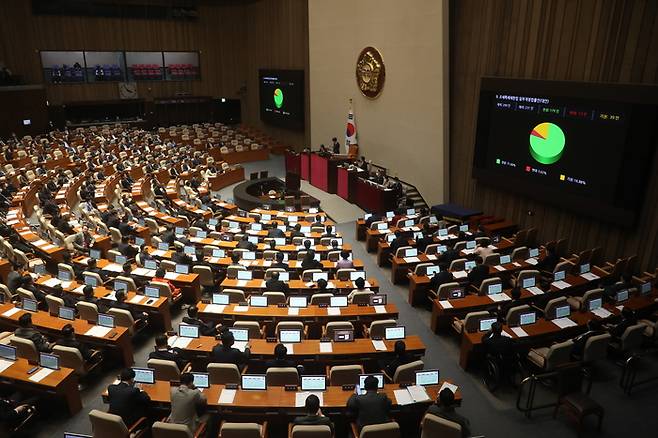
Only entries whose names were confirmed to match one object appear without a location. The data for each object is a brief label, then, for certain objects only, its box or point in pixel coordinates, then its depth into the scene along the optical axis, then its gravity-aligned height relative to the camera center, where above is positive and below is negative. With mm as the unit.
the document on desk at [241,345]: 7742 -4343
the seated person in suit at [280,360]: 7113 -4229
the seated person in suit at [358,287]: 9545 -4197
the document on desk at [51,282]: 10226 -4492
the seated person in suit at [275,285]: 9844 -4261
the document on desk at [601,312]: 8734 -4214
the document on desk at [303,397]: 6441 -4341
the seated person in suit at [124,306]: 9195 -4486
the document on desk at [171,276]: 10703 -4519
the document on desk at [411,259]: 11867 -4511
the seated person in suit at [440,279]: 10250 -4276
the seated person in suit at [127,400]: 6293 -4226
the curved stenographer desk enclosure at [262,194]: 18625 -4983
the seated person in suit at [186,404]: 6145 -4167
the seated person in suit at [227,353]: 7344 -4209
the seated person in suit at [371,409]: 6113 -4174
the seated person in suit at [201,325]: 8258 -4312
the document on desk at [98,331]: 8297 -4471
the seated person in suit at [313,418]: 5809 -4117
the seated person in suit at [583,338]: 7762 -4212
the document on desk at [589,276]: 10434 -4291
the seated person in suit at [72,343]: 7844 -4428
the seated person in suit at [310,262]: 11211 -4344
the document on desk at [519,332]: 8164 -4303
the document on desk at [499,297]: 9531 -4330
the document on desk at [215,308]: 9094 -4432
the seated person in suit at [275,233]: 13578 -4484
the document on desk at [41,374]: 7059 -4446
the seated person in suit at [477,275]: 10375 -4225
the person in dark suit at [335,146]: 22891 -3459
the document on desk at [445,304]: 9300 -4383
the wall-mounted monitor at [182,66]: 33531 +198
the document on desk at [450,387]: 6645 -4265
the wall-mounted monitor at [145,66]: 32344 +155
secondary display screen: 26984 -1562
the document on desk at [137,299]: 9533 -4485
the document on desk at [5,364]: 7348 -4460
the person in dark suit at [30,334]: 7763 -4268
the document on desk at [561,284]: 10064 -4291
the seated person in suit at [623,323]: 8250 -4154
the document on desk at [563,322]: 8444 -4266
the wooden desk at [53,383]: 7023 -4525
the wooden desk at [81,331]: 8297 -4519
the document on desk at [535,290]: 9776 -4305
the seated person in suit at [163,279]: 10312 -4432
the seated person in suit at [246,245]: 12539 -4458
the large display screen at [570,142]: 10953 -1708
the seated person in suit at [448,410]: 5887 -4092
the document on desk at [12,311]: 8953 -4480
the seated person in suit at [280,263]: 11102 -4353
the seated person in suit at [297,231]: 13683 -4511
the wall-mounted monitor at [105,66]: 31125 +91
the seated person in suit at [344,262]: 11203 -4326
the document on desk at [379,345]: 7822 -4362
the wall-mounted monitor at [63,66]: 29672 +44
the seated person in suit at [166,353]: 7429 -4374
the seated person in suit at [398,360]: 7164 -4268
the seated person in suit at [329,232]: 13975 -4582
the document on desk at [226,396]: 6473 -4340
